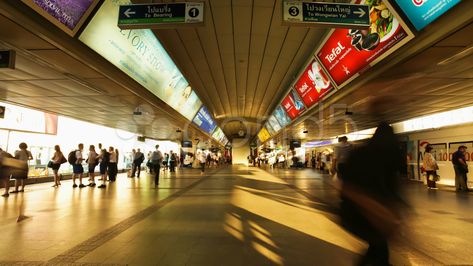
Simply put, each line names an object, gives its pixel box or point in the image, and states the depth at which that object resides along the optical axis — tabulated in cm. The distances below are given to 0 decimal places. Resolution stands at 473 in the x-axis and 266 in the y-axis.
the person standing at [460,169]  1074
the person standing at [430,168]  1162
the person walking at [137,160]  1642
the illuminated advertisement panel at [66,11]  426
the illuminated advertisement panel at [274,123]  2147
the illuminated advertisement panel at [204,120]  1832
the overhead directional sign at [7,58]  504
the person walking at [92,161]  1206
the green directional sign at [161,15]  498
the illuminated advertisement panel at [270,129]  2576
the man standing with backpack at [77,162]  1155
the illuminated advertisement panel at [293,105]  1318
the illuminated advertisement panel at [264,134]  3069
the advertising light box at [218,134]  3131
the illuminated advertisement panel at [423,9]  413
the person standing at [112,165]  1341
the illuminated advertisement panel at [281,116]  1710
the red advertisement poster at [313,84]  920
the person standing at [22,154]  950
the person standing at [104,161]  1251
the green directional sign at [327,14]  495
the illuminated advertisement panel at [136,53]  550
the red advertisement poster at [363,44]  527
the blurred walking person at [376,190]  277
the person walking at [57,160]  1125
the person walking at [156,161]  1195
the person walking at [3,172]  579
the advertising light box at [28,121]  1338
